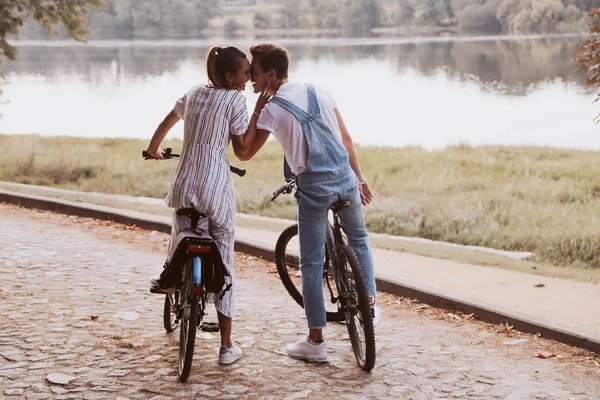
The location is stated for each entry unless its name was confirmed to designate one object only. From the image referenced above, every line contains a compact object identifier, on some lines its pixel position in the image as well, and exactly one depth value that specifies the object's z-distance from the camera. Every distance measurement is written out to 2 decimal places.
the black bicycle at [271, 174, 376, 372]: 5.35
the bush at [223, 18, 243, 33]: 107.50
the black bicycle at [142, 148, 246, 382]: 5.12
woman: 5.20
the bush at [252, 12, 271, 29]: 98.06
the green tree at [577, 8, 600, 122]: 8.59
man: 5.22
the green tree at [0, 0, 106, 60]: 17.14
